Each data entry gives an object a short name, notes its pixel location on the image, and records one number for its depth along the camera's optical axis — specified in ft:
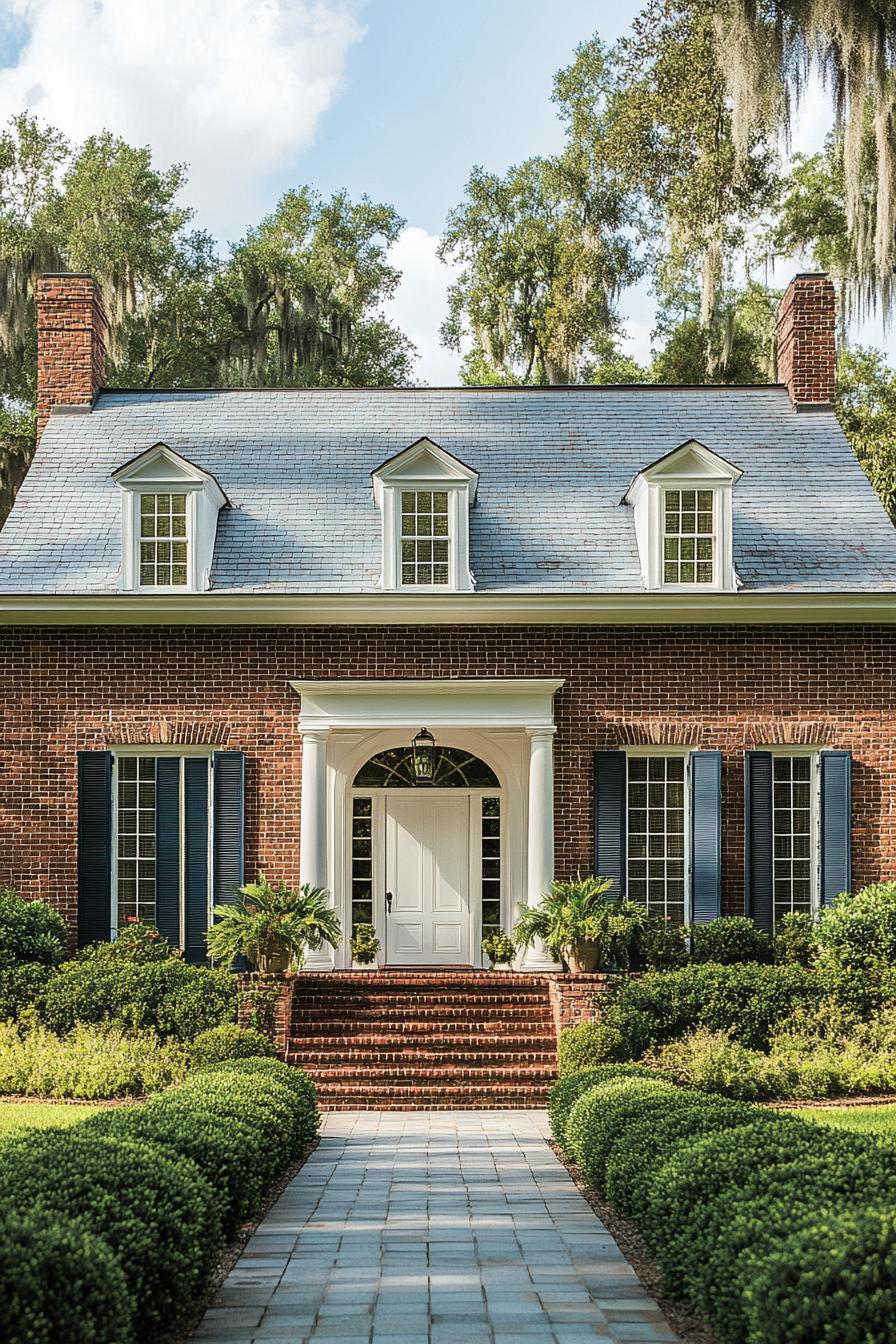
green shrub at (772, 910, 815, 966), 45.62
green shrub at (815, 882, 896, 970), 44.57
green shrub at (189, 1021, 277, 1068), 38.09
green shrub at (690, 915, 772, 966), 45.44
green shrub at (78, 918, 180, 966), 45.16
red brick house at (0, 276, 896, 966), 47.50
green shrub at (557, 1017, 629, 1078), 39.70
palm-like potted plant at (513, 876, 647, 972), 43.11
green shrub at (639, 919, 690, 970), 44.91
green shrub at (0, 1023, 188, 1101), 37.52
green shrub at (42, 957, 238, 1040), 41.45
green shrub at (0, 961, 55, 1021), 42.60
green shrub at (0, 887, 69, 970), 43.98
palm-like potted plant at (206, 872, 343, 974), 42.93
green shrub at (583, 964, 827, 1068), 40.86
